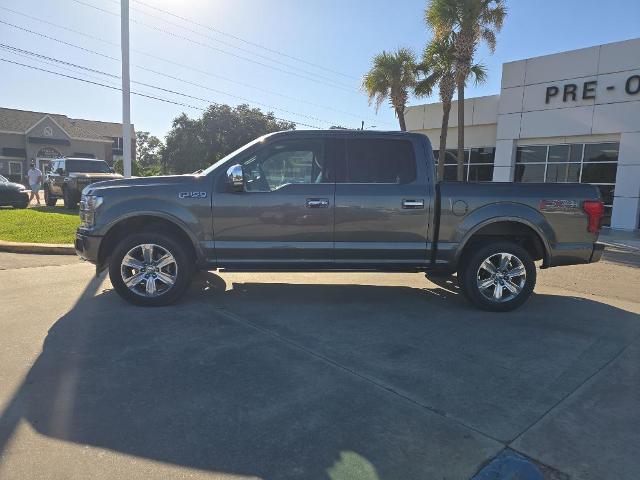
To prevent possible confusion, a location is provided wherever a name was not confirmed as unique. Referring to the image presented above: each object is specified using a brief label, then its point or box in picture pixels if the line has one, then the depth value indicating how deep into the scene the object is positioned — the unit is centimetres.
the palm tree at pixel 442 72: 1708
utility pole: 1282
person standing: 1894
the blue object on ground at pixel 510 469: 249
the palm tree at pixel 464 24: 1610
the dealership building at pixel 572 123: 1573
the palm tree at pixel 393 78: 1911
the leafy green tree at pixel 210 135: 4172
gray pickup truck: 532
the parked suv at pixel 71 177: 1570
